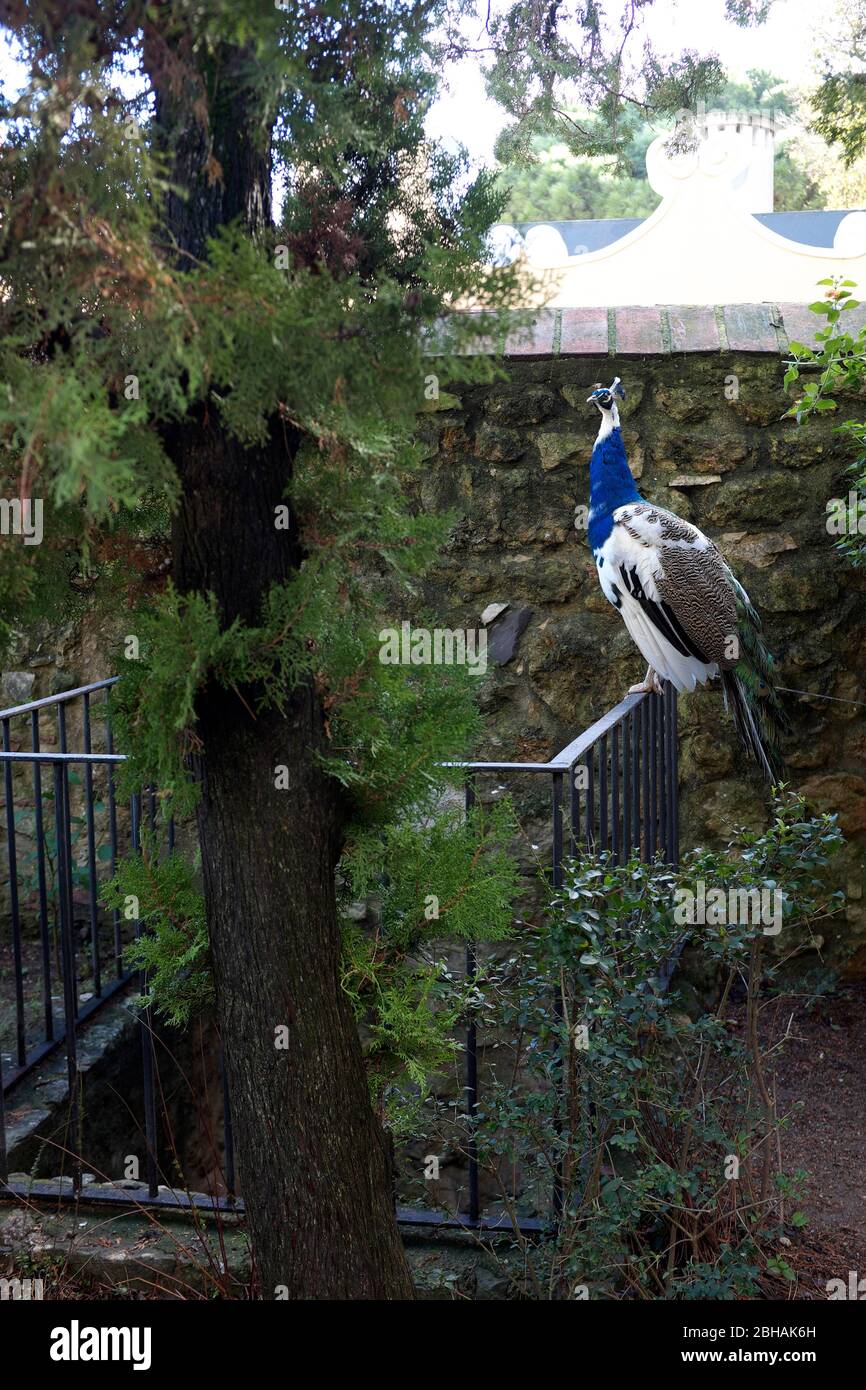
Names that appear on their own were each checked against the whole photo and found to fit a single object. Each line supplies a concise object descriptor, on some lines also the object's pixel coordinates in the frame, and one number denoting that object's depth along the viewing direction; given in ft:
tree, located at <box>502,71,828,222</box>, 61.77
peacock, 11.07
